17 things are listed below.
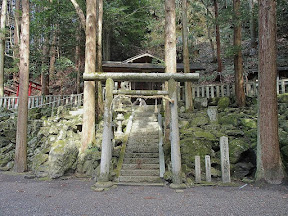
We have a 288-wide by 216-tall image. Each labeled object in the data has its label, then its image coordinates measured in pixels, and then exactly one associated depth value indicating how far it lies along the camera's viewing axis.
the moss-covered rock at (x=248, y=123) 7.79
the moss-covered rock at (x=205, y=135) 7.09
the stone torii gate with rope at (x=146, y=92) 5.62
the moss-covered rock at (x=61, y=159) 6.71
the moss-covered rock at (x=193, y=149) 6.58
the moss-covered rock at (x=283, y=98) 9.36
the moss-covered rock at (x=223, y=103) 10.86
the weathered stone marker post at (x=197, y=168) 5.83
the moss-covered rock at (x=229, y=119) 8.36
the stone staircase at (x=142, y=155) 5.98
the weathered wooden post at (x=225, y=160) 5.71
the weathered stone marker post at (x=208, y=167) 5.82
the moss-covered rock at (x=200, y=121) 8.61
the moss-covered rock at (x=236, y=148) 6.42
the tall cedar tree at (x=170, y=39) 7.80
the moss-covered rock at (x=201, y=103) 11.43
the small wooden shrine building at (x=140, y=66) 15.10
